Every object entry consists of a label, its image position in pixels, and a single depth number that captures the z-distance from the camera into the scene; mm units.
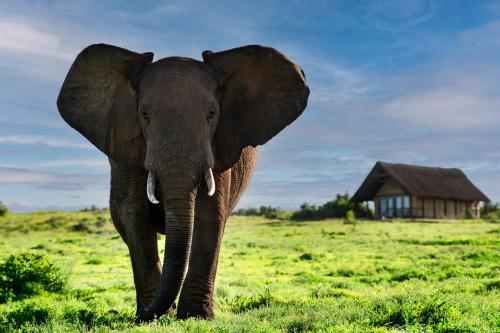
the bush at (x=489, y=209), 66169
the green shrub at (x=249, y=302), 11199
